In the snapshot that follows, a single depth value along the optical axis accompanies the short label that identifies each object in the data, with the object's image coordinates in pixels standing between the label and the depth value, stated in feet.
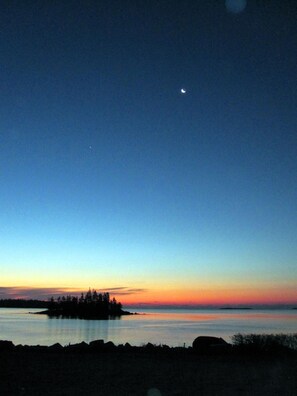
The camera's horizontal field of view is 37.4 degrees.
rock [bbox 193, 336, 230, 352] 79.15
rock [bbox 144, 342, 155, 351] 81.00
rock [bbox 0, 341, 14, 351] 76.01
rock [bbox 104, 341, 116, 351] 79.36
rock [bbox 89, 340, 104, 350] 79.18
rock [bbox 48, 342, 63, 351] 78.23
